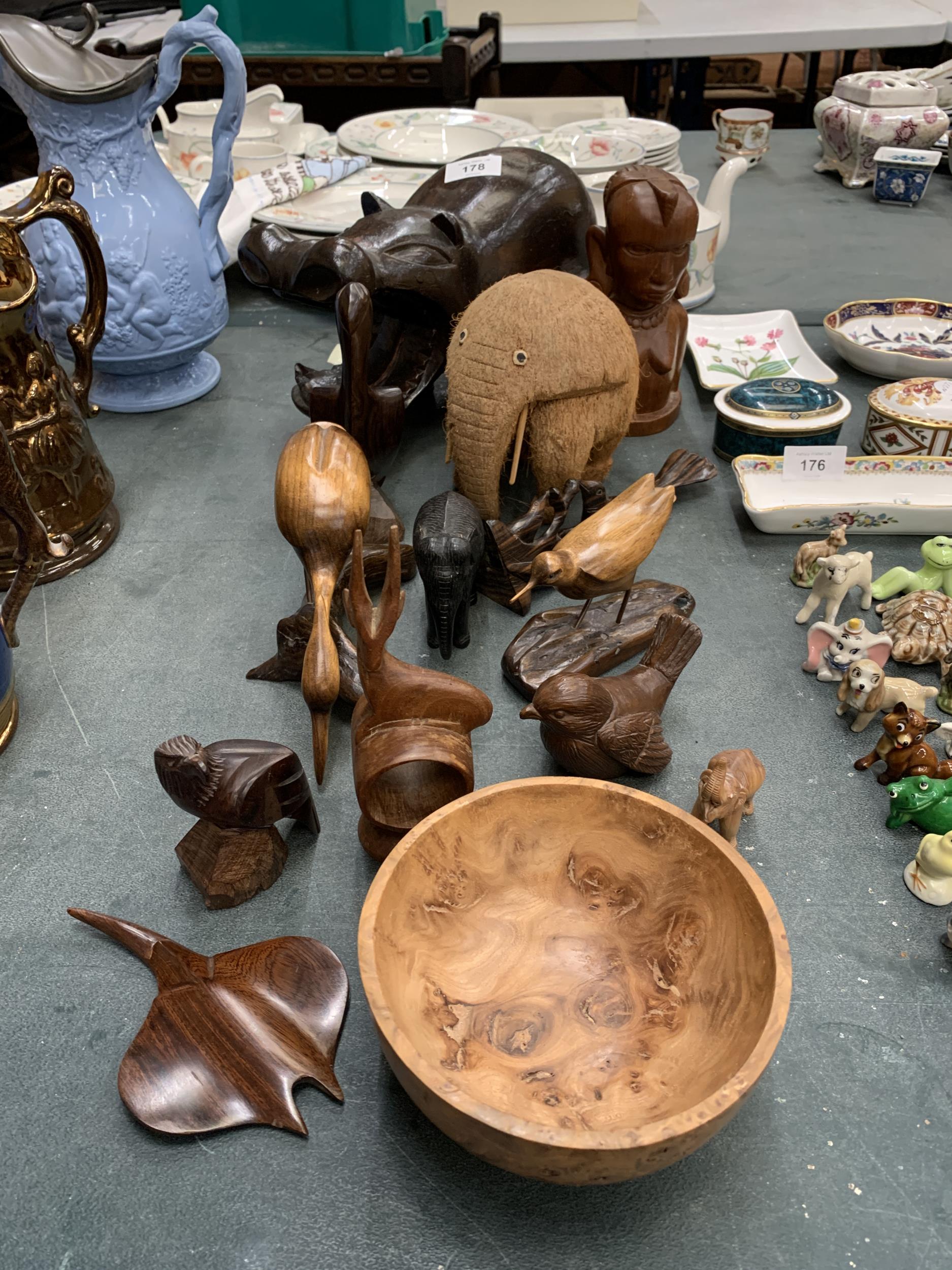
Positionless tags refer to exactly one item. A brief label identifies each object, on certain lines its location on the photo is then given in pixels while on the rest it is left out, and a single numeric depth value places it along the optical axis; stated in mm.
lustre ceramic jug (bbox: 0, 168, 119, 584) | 1200
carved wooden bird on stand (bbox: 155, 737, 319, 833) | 883
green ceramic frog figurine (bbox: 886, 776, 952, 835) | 990
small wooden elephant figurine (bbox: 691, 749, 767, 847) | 951
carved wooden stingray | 778
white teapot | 2062
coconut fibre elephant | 1279
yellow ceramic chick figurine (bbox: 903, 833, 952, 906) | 940
